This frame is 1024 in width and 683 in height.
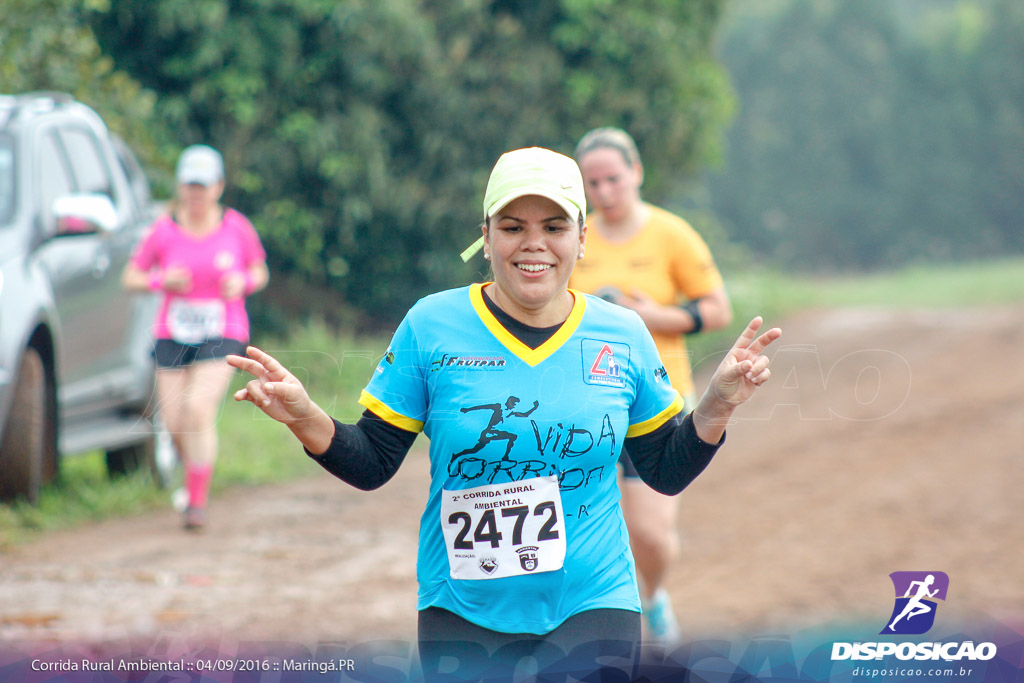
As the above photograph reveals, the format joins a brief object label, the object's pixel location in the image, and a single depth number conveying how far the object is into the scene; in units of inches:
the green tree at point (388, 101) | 1019.9
